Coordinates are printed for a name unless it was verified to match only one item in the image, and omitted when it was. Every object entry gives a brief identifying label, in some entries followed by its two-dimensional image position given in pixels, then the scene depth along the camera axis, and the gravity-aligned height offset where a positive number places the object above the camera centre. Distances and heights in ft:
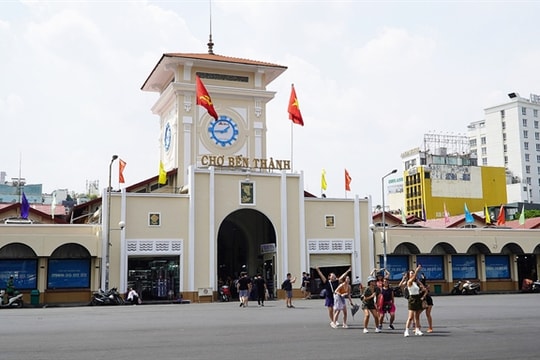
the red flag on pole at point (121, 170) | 126.31 +18.57
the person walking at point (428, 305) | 52.11 -3.63
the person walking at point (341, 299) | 57.93 -3.32
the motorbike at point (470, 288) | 131.54 -5.59
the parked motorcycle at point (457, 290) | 133.49 -6.02
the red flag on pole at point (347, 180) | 140.73 +17.86
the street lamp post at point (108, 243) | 107.86 +3.70
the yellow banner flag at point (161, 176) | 126.00 +17.18
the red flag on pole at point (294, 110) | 127.54 +29.90
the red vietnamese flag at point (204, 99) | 118.55 +30.12
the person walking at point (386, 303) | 54.85 -3.53
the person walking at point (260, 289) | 95.09 -3.78
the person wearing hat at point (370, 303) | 53.98 -3.48
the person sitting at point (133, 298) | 105.60 -5.38
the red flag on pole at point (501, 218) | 165.54 +10.72
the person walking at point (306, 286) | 117.39 -4.24
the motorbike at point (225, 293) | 115.85 -5.35
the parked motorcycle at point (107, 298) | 102.44 -5.18
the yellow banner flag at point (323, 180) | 140.84 +17.86
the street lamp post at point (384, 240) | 122.56 +4.09
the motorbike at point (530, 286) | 136.56 -5.54
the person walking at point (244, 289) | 93.22 -3.69
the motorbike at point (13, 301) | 98.12 -5.21
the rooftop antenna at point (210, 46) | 150.43 +50.81
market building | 109.50 +6.12
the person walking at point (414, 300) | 50.57 -3.05
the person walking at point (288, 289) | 89.33 -3.60
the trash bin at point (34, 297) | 104.73 -4.99
